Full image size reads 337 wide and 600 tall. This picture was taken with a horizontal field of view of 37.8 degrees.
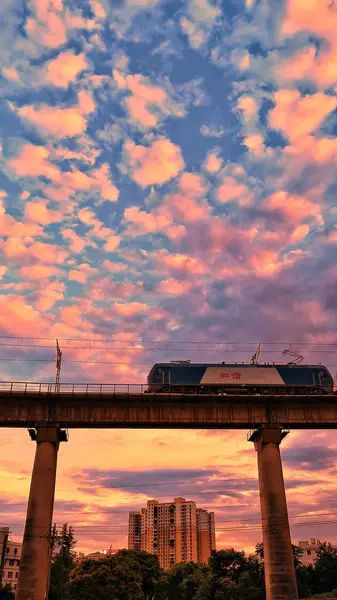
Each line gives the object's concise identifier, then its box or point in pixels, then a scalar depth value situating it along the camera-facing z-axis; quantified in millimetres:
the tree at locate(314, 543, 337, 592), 76369
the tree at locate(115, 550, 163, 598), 83188
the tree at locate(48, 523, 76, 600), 79925
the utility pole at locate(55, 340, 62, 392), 45206
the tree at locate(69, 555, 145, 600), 71875
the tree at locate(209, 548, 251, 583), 79812
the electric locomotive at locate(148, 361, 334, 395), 45281
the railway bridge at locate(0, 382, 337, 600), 37219
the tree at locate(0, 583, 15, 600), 87625
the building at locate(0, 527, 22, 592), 114875
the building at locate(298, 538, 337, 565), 155250
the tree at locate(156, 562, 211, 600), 91406
